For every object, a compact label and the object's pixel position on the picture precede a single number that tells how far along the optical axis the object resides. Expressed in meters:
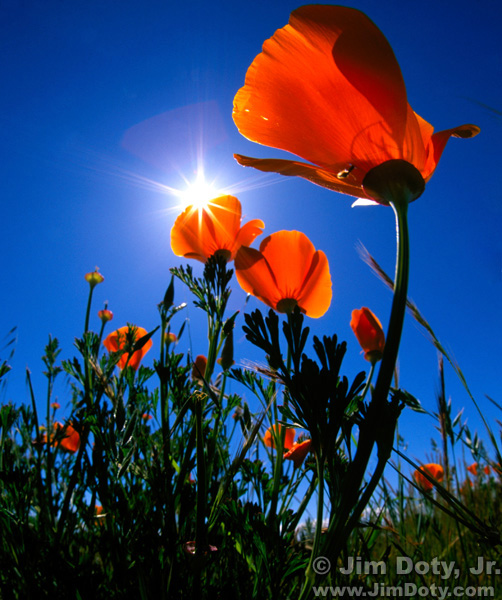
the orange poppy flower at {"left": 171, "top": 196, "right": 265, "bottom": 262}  0.18
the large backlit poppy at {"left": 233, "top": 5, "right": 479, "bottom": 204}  0.08
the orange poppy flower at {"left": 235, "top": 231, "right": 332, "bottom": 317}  0.14
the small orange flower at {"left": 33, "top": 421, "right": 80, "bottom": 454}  0.26
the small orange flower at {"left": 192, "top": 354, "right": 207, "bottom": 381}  0.22
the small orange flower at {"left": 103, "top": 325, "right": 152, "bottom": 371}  0.19
